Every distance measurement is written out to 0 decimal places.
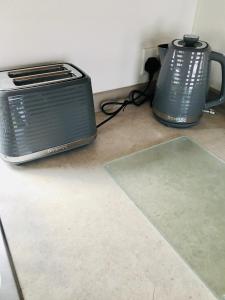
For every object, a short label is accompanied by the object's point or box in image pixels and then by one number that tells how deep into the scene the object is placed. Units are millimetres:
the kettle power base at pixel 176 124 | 780
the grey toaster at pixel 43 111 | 552
